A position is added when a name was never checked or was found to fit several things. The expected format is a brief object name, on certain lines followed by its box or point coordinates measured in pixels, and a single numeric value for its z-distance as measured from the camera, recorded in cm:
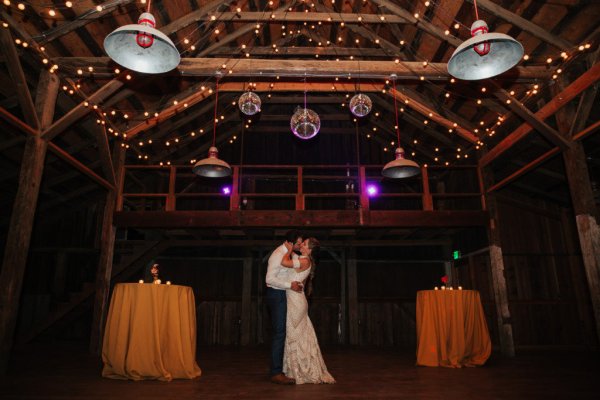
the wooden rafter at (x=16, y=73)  449
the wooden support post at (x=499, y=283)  665
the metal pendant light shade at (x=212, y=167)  503
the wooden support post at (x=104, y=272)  666
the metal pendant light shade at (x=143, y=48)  248
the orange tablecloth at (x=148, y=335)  386
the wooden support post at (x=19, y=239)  454
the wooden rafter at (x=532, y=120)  542
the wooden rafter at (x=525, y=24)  519
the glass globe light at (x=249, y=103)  484
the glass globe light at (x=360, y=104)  492
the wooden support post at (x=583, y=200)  499
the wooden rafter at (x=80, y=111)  524
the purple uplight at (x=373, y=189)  984
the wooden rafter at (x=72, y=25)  497
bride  374
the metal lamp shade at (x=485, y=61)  275
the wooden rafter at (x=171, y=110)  756
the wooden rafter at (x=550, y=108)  489
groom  381
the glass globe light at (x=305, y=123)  459
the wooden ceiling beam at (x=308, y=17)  631
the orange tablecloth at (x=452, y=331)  507
